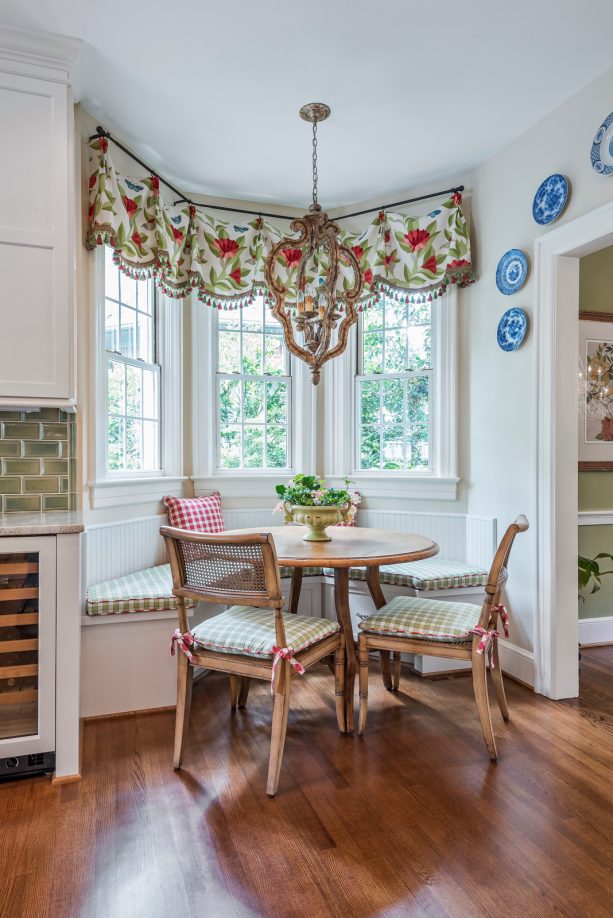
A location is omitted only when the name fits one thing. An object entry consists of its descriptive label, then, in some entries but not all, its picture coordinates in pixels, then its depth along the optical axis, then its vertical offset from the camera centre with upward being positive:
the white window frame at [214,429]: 3.81 +0.19
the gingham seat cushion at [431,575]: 3.17 -0.62
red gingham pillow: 3.48 -0.32
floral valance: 3.31 +1.23
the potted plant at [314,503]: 2.73 -0.20
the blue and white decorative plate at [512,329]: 3.13 +0.68
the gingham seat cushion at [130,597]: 2.68 -0.62
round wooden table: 2.36 -0.39
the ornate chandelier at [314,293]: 2.64 +0.74
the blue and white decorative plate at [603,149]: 2.57 +1.33
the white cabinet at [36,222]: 2.41 +0.95
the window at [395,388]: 3.87 +0.46
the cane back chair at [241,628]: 2.08 -0.64
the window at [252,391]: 3.97 +0.45
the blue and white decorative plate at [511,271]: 3.14 +0.99
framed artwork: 3.73 +0.42
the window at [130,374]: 3.23 +0.48
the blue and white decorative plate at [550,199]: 2.85 +1.25
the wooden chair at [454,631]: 2.34 -0.70
